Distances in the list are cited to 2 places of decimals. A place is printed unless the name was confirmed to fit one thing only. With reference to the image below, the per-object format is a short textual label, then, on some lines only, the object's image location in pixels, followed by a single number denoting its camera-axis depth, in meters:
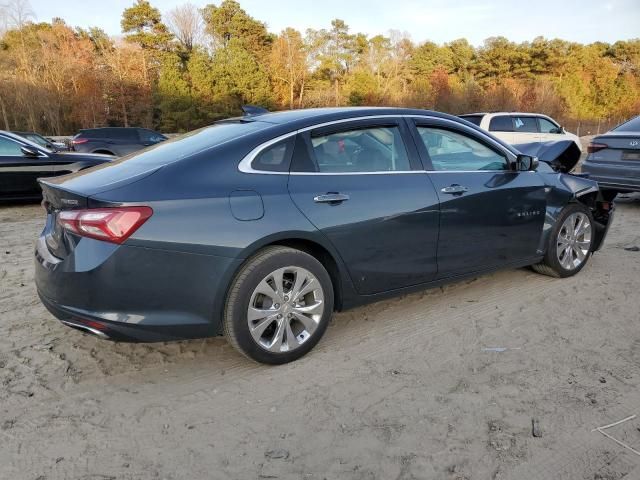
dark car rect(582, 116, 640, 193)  7.30
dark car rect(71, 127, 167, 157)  15.40
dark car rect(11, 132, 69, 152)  16.75
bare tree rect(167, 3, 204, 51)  45.82
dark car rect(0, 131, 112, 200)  8.25
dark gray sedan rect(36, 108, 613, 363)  2.62
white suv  12.95
